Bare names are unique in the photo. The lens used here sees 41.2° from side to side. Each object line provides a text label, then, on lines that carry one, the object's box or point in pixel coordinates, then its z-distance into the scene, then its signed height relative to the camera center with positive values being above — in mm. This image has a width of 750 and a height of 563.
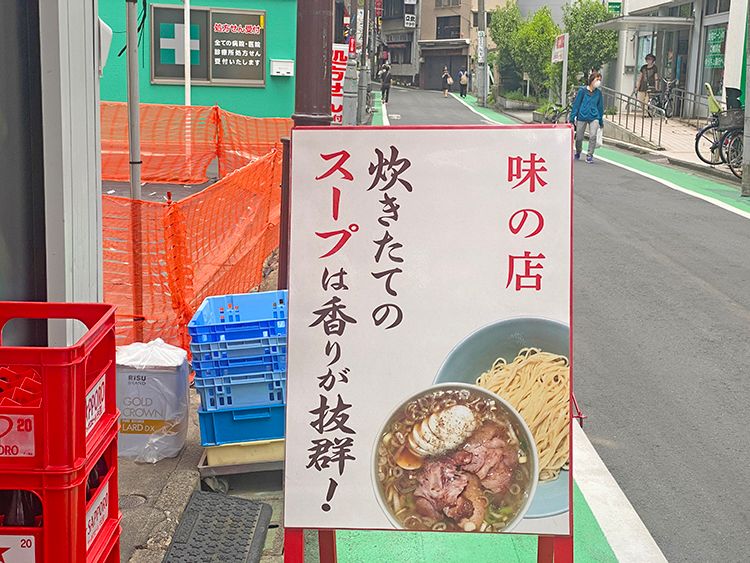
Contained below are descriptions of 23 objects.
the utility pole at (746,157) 17141 -1107
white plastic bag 5320 -1754
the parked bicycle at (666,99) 33656 -338
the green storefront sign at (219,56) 22250 +416
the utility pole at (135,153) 7027 -574
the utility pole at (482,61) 50719 +1135
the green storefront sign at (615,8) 40250 +3173
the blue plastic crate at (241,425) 5035 -1738
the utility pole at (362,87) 26266 -203
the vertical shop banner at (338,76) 16719 +48
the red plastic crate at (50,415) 2725 -938
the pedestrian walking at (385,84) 44594 -166
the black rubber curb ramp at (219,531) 4328 -2034
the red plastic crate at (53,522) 2756 -1237
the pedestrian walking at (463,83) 59719 -14
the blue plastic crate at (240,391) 5039 -1572
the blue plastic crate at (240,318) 4980 -1261
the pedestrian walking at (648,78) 36750 +387
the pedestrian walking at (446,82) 63425 +19
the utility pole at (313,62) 6047 +95
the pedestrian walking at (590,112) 22031 -537
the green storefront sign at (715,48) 31812 +1378
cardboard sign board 3322 -837
